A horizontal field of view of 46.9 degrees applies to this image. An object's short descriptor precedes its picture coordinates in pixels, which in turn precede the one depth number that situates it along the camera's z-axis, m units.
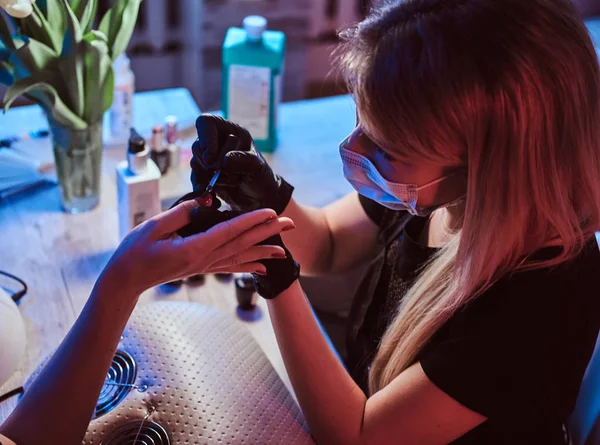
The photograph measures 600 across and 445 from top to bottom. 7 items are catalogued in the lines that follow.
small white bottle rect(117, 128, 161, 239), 1.00
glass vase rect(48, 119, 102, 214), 1.04
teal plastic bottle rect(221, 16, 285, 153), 1.20
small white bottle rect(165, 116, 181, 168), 1.20
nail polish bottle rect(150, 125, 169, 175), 1.17
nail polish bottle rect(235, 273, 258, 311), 0.96
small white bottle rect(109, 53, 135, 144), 1.21
